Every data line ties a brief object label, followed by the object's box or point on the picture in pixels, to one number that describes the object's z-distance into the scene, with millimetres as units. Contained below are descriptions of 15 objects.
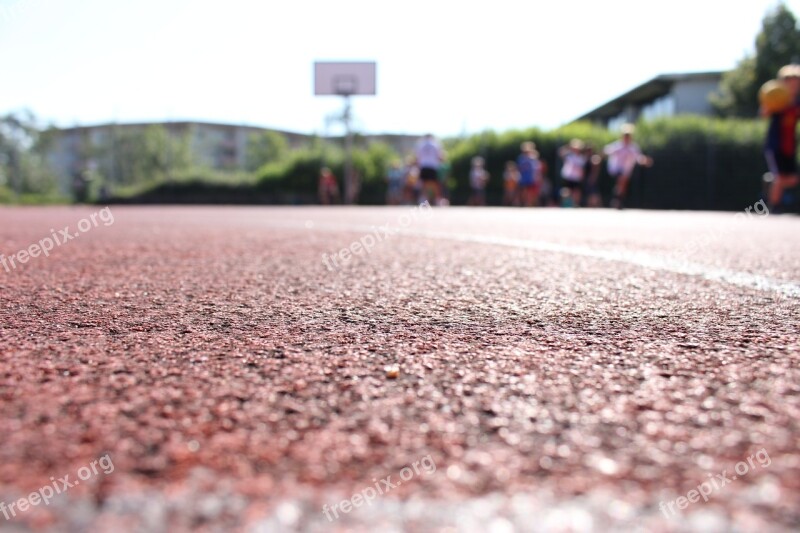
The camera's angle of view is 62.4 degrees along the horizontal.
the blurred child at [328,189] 24109
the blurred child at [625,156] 13062
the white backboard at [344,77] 26594
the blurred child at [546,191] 20875
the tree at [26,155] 65000
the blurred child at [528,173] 15805
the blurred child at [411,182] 20672
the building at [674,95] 35750
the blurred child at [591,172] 15273
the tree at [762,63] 34250
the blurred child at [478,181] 20172
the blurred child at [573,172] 15272
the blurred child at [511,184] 20109
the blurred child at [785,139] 6949
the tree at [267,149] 69188
